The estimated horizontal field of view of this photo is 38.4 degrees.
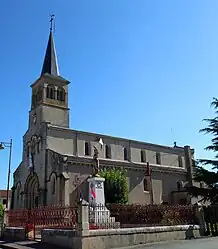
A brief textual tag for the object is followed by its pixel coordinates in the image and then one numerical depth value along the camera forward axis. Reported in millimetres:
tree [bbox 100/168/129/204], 33500
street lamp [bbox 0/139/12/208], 30062
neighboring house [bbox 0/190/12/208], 73862
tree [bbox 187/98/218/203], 22703
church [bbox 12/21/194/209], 34594
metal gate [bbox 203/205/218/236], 16047
